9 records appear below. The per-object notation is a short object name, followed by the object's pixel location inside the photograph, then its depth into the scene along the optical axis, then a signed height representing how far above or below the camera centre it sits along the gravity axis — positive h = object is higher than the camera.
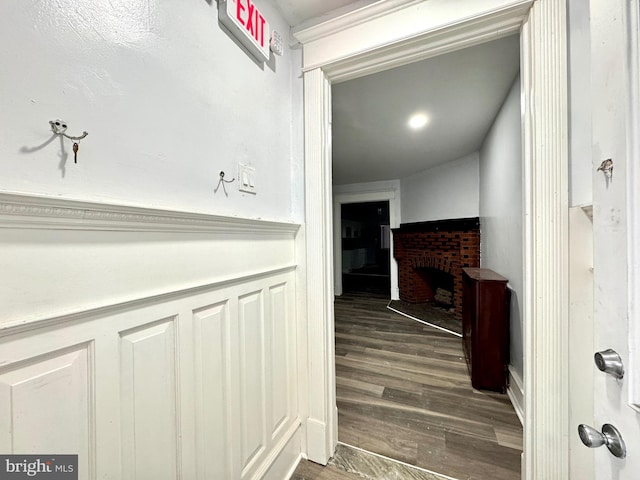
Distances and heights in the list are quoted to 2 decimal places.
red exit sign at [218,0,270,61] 0.92 +0.89
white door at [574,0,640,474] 0.45 +0.02
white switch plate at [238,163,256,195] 1.00 +0.26
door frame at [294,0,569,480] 0.92 +0.47
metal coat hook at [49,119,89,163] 0.50 +0.23
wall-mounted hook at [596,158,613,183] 0.50 +0.15
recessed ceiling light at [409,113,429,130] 2.32 +1.17
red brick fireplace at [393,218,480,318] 3.28 -0.24
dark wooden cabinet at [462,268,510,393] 1.82 -0.74
